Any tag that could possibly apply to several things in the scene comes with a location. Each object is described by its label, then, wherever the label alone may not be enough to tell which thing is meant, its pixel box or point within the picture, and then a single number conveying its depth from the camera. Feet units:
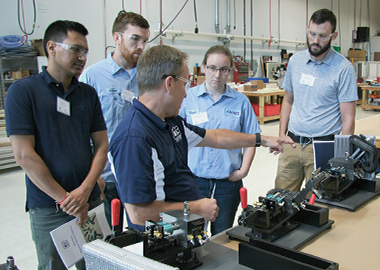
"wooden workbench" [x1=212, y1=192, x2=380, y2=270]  3.44
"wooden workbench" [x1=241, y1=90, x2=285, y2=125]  23.11
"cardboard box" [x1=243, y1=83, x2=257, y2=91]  23.88
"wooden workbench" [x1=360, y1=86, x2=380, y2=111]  27.55
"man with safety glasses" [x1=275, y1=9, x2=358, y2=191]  7.05
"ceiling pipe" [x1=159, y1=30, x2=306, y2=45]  22.43
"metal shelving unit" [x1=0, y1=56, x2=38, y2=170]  14.15
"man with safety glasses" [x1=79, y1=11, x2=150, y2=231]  6.42
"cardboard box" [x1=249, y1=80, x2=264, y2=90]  24.26
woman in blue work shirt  6.21
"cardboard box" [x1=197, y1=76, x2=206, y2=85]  20.45
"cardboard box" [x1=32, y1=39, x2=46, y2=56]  16.28
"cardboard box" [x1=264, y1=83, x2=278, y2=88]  25.72
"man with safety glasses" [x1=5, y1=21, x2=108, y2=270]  4.68
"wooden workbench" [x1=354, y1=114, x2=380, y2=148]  9.07
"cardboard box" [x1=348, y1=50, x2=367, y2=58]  37.88
